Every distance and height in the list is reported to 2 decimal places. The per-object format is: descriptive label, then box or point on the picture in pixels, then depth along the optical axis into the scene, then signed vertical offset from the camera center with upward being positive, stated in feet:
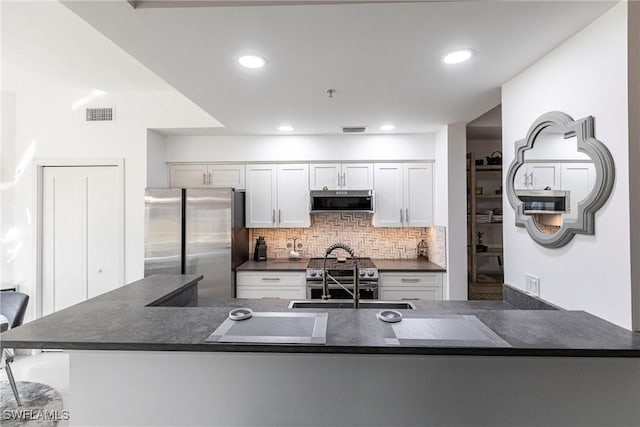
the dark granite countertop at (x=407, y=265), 11.07 -1.89
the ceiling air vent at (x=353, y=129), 10.74 +3.19
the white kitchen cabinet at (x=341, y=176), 12.18 +1.64
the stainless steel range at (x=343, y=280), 10.96 -2.35
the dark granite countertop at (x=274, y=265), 11.29 -1.90
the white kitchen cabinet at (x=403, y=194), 12.05 +0.89
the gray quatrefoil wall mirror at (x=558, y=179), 4.57 +0.65
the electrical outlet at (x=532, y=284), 5.87 -1.36
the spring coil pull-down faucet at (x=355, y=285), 6.62 -1.53
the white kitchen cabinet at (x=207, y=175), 12.21 +1.69
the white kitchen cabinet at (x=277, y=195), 12.27 +0.88
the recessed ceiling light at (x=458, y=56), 5.46 +2.97
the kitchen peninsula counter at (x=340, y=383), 3.96 -2.26
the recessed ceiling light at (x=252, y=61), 5.63 +2.98
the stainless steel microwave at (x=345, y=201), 11.70 +0.60
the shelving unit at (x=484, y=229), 12.37 -0.58
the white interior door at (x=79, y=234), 10.86 -0.61
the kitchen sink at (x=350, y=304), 7.15 -2.15
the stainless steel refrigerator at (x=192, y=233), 10.59 -0.57
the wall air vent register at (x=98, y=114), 10.75 +3.68
